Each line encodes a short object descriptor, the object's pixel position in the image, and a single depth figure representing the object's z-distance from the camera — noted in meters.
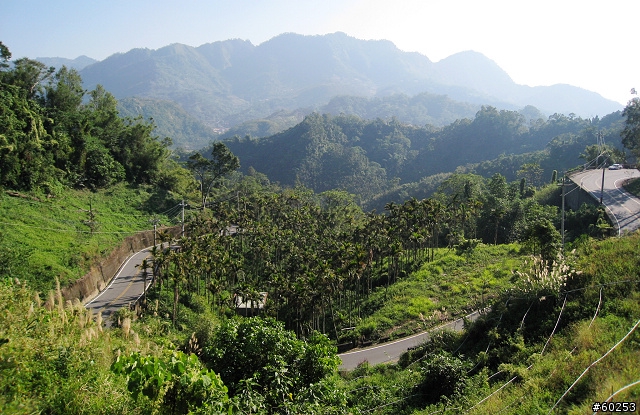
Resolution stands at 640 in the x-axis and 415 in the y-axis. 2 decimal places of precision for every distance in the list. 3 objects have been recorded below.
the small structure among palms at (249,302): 35.44
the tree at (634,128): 55.75
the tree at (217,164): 64.31
